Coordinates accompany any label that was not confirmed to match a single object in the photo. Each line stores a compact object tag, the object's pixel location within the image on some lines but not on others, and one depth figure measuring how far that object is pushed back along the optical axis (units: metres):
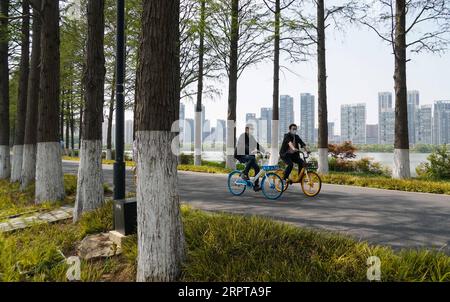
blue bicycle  8.81
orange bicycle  8.92
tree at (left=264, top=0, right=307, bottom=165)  16.28
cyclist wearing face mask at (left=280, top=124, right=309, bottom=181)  8.77
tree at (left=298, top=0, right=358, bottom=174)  14.12
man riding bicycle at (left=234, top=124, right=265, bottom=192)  9.07
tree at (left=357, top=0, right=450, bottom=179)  12.34
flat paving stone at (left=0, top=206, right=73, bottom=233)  6.17
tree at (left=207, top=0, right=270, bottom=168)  16.73
